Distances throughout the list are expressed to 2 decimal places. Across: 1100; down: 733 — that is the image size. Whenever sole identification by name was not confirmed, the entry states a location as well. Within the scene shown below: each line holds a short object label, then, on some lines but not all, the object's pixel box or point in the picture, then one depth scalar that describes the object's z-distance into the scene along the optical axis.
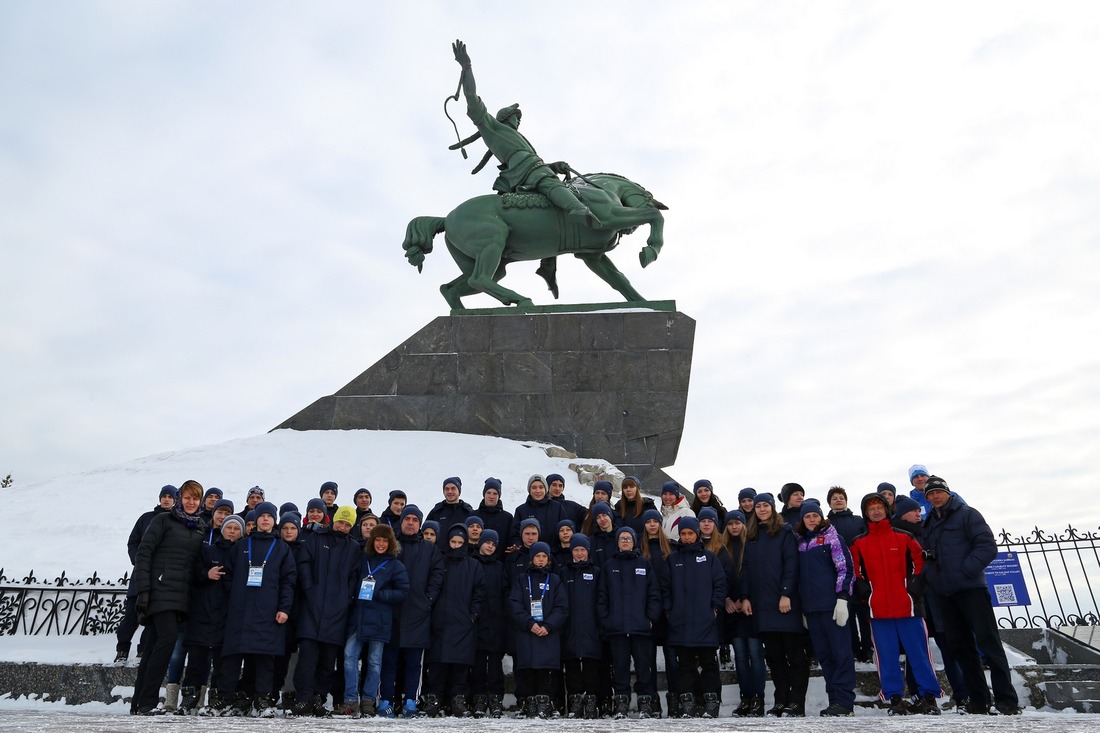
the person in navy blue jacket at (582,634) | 6.46
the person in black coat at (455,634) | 6.48
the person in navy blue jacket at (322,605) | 6.26
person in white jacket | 7.73
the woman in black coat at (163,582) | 5.89
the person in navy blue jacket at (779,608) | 6.32
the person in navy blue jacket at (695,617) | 6.31
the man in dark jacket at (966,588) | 5.68
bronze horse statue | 15.06
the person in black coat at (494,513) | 7.73
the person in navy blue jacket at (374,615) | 6.30
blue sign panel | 8.35
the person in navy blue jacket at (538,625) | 6.37
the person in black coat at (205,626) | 6.24
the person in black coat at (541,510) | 7.66
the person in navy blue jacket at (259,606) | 6.09
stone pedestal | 13.95
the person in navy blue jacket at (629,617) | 6.36
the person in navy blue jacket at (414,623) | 6.47
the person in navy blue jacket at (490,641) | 6.71
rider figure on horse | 14.96
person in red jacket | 5.95
